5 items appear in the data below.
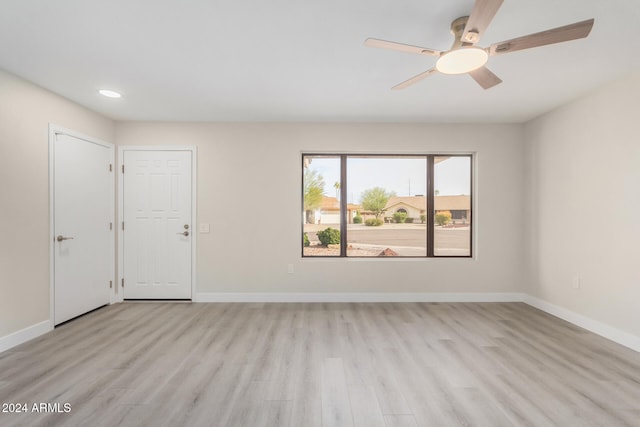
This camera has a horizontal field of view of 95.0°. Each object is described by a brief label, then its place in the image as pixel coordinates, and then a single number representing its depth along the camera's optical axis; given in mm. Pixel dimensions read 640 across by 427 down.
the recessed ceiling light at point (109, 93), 3145
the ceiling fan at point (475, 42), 1578
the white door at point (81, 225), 3260
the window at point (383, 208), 4363
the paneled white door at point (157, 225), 4145
